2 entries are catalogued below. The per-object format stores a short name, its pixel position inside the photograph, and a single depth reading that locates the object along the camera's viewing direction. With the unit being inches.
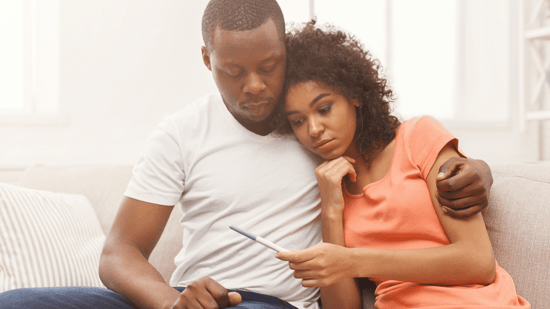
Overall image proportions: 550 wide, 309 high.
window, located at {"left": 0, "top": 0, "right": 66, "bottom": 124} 86.4
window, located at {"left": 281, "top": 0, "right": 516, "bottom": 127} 112.0
